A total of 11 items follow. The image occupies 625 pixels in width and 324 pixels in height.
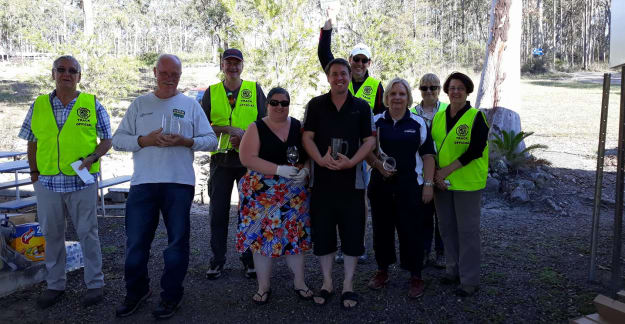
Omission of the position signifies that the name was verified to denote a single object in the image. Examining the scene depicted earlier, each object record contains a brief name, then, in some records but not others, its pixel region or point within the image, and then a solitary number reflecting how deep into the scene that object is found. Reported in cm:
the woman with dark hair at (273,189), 359
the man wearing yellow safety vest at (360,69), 441
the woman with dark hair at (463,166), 374
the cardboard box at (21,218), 464
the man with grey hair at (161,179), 350
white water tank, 333
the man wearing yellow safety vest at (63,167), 367
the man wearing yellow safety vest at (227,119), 412
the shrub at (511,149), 761
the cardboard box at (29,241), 420
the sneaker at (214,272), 433
